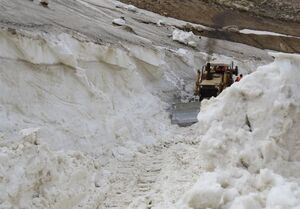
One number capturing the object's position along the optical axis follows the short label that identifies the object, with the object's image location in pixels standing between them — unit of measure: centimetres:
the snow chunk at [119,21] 1800
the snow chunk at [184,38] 1881
